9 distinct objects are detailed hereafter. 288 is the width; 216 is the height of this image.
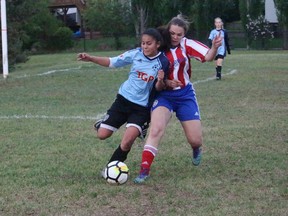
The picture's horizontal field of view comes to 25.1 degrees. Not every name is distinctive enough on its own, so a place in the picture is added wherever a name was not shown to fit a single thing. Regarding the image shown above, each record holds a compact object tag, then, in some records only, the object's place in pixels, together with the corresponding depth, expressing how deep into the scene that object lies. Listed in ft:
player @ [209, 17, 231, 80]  56.39
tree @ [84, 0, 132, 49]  176.55
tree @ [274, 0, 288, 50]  149.59
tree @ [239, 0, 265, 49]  158.20
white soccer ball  20.03
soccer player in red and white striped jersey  20.97
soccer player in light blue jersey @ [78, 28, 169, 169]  20.92
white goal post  63.46
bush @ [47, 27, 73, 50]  182.60
